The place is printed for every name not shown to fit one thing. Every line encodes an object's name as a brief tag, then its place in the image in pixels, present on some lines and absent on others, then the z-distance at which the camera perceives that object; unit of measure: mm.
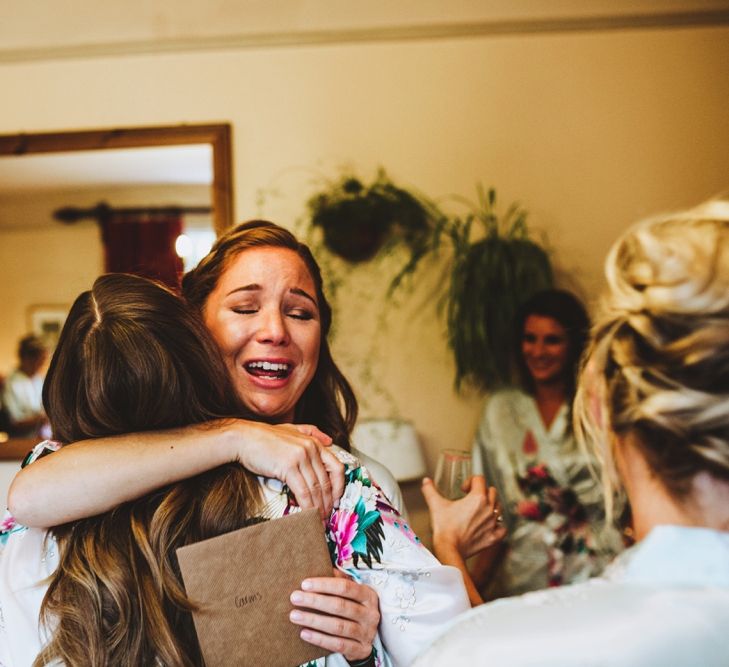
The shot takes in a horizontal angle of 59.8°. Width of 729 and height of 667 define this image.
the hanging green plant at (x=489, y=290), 2627
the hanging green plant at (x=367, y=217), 2727
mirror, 2875
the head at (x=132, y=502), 849
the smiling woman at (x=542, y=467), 2188
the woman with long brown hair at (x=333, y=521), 902
